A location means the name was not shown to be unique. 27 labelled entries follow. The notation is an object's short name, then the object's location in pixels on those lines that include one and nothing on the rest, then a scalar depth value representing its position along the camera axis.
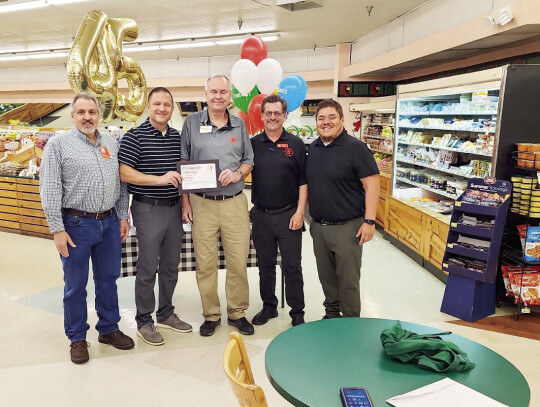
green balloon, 6.32
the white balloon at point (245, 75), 5.79
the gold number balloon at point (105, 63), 5.00
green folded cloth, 1.60
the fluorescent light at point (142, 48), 11.55
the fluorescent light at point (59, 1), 7.00
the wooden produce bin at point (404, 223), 5.37
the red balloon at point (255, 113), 5.96
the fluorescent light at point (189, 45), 10.78
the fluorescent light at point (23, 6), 7.25
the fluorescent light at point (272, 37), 9.84
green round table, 1.47
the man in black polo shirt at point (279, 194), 3.30
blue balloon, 6.07
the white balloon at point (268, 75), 5.70
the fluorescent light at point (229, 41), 10.36
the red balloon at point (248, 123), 6.12
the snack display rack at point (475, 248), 3.71
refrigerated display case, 3.96
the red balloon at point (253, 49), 6.18
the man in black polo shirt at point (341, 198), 3.09
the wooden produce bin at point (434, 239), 4.68
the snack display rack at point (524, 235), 3.73
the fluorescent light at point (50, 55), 12.95
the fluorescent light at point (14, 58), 13.70
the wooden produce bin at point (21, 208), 6.50
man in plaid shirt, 2.77
